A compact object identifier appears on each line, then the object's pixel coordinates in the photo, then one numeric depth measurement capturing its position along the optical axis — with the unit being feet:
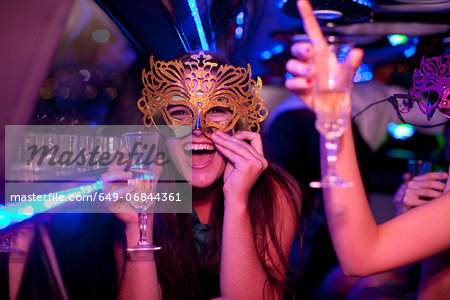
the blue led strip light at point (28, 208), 4.38
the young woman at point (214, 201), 5.46
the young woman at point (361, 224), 3.67
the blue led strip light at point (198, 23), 5.89
